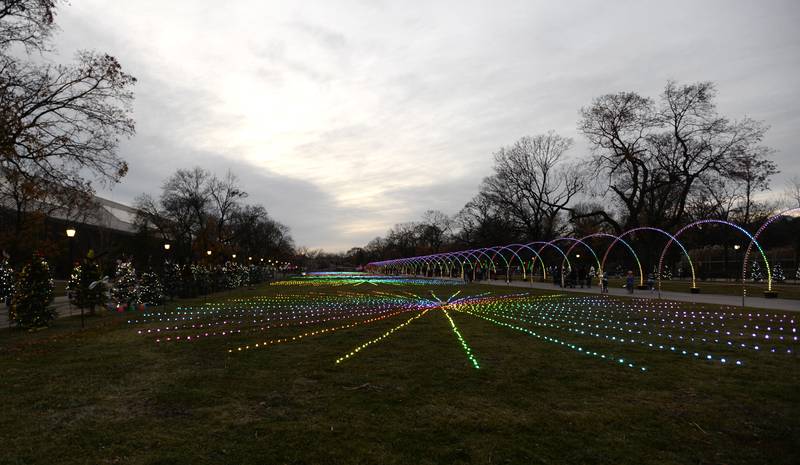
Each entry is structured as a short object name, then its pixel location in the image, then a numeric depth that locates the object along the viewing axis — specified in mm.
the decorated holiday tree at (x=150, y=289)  23531
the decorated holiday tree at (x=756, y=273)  43656
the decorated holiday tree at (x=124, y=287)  22544
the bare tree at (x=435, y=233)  128375
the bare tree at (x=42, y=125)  13219
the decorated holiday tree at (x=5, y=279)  24672
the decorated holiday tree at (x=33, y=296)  14734
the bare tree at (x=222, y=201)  64438
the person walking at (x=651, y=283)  30484
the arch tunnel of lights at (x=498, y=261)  63406
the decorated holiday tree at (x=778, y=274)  40169
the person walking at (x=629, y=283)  27823
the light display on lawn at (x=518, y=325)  9609
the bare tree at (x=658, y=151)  34344
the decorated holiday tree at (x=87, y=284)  18797
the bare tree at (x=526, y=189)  53781
